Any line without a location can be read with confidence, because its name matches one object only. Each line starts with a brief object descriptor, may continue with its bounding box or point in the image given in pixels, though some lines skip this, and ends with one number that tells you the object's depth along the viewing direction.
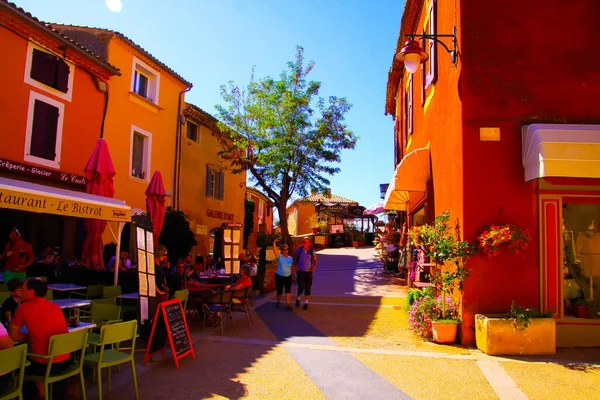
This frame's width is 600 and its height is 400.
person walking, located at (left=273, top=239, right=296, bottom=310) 10.80
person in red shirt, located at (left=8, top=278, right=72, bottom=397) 4.27
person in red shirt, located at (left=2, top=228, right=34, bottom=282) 9.23
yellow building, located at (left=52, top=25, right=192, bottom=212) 14.55
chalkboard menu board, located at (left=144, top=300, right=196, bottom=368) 6.06
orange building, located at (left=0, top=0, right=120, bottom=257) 10.98
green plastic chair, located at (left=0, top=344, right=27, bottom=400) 3.63
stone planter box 6.72
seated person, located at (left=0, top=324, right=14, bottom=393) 4.01
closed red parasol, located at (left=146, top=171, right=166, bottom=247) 11.33
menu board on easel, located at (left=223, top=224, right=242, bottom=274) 11.88
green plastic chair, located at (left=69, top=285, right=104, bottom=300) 8.16
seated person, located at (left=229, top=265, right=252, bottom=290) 9.15
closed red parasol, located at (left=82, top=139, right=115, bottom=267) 9.84
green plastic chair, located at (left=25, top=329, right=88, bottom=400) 4.17
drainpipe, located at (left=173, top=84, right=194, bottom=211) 17.94
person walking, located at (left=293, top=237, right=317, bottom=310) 10.92
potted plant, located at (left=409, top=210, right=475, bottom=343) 7.25
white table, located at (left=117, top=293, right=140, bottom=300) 7.87
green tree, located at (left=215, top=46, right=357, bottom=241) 16.72
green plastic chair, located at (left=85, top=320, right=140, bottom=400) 4.64
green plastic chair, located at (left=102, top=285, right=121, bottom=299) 7.88
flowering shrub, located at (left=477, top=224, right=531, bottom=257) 7.00
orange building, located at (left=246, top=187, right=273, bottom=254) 29.20
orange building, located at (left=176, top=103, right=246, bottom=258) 18.88
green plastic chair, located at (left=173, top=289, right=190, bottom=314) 7.55
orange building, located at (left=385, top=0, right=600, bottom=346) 7.29
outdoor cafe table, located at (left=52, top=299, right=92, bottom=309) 6.50
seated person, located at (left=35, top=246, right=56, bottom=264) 10.61
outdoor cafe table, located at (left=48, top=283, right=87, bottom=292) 8.18
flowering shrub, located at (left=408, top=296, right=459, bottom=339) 7.70
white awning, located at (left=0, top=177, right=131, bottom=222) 6.08
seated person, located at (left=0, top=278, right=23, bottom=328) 5.21
